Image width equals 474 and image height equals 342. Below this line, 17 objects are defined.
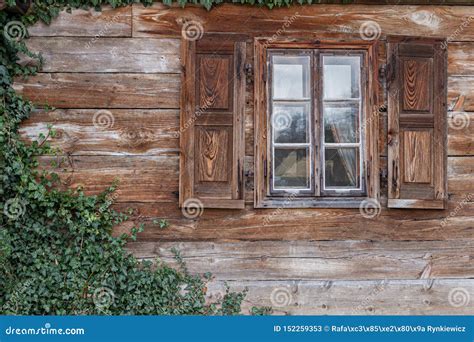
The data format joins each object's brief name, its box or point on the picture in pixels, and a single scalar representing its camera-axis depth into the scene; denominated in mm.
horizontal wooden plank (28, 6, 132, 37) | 5102
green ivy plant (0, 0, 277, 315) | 4867
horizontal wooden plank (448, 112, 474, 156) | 5250
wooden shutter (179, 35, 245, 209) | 5031
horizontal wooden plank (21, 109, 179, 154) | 5074
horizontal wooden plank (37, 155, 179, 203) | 5078
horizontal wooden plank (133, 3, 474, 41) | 5164
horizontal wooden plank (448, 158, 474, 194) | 5238
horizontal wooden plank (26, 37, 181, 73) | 5094
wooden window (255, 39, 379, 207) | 5117
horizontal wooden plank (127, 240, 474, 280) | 5105
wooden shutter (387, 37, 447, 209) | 5125
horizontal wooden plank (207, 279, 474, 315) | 5094
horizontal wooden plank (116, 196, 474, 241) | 5098
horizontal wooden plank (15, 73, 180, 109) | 5078
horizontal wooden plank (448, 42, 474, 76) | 5285
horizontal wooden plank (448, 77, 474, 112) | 5262
